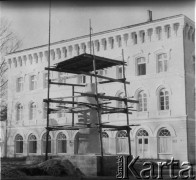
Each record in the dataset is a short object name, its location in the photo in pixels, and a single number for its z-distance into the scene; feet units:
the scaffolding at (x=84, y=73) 51.95
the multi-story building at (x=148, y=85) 100.27
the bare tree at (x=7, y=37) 64.16
